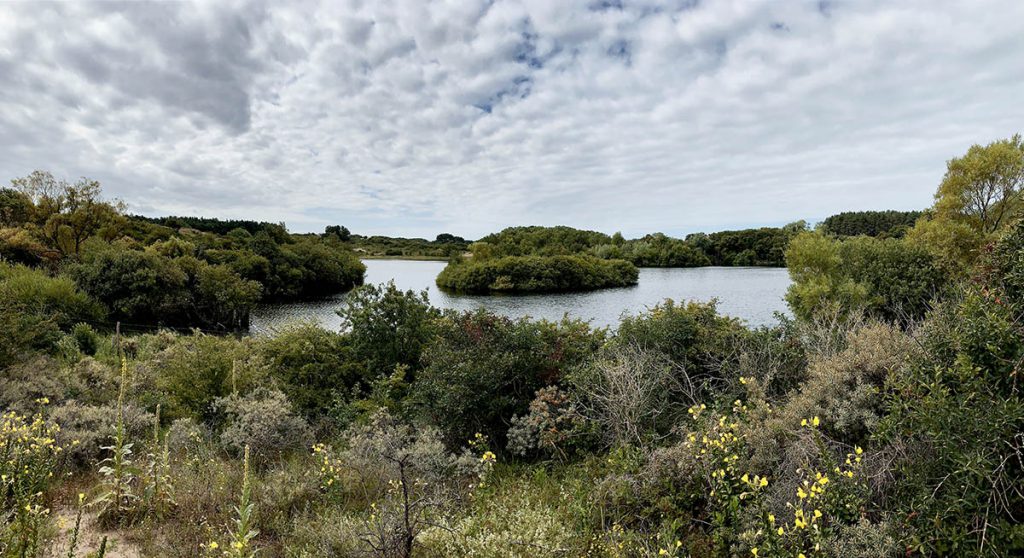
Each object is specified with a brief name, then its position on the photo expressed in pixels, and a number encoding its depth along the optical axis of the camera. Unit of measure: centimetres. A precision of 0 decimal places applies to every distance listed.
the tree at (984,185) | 2253
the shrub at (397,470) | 463
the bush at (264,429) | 611
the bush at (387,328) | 1001
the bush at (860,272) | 1967
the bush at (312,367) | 880
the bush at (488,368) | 706
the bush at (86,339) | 1311
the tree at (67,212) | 2803
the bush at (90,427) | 581
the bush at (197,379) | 812
